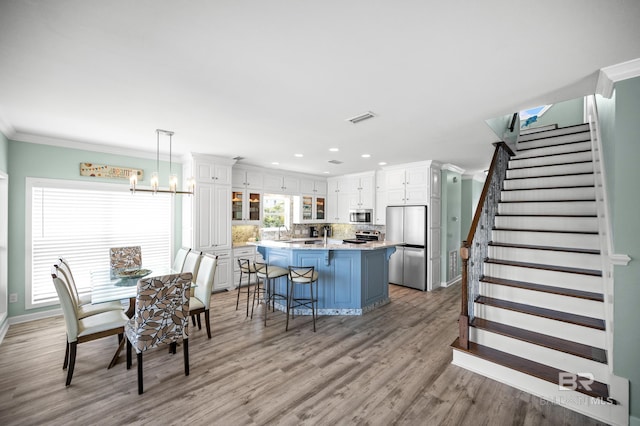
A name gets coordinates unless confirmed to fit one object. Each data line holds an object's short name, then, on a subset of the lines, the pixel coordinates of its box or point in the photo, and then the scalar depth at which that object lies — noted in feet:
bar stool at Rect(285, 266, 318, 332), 12.16
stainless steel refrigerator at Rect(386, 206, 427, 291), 18.35
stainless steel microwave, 22.21
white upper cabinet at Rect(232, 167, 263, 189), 19.42
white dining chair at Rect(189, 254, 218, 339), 10.71
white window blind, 12.90
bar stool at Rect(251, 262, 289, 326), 12.69
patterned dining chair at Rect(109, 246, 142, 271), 13.03
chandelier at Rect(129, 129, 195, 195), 10.61
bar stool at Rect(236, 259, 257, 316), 13.62
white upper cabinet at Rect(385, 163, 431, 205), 18.40
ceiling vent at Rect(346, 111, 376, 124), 9.83
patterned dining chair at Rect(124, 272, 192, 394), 7.70
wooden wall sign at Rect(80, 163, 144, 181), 14.01
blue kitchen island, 13.75
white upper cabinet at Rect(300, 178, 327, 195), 23.67
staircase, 7.41
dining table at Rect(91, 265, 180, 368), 8.91
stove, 22.09
